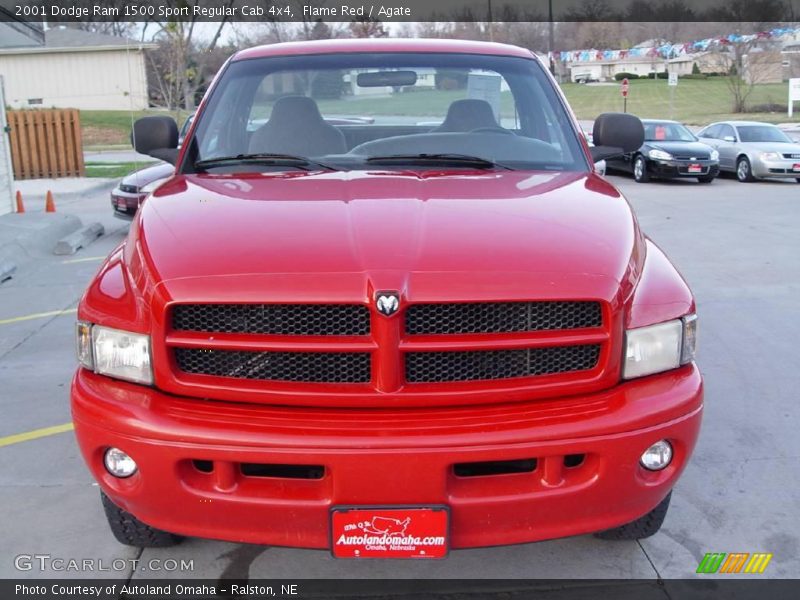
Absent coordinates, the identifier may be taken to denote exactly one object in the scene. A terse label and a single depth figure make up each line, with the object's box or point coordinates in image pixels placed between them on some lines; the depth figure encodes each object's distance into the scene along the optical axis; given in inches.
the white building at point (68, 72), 1594.5
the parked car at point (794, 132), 1175.7
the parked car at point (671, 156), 716.0
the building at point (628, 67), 3021.2
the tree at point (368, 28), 1290.6
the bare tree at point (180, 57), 922.7
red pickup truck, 96.2
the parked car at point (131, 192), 402.3
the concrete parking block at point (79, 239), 394.9
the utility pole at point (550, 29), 1374.3
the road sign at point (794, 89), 1493.6
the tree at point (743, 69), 1692.8
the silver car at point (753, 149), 710.5
